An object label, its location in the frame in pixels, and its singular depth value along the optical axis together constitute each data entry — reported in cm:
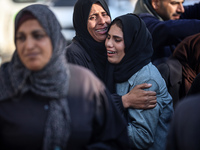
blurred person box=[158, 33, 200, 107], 325
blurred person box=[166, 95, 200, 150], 169
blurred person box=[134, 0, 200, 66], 349
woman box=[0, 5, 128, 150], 187
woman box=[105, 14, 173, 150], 270
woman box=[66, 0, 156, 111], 305
